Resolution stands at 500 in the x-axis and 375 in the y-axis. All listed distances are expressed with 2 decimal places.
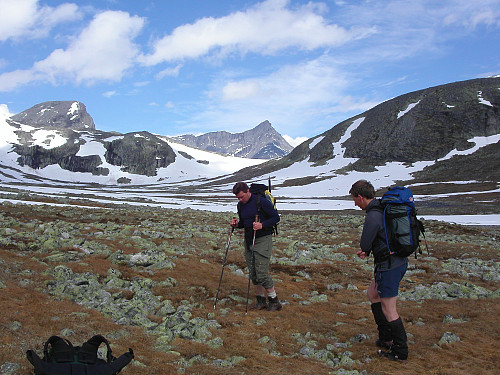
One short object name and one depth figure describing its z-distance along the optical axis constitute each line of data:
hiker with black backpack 9.55
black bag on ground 4.60
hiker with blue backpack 6.64
